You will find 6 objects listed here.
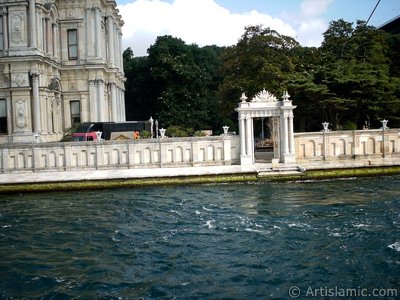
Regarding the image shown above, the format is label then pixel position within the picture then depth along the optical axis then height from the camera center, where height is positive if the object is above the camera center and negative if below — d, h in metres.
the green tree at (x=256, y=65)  33.00 +5.74
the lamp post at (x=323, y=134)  25.70 +0.41
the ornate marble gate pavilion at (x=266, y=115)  24.84 +1.20
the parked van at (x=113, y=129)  32.19 +1.30
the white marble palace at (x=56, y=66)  31.45 +6.00
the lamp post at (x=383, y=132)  25.80 +0.43
